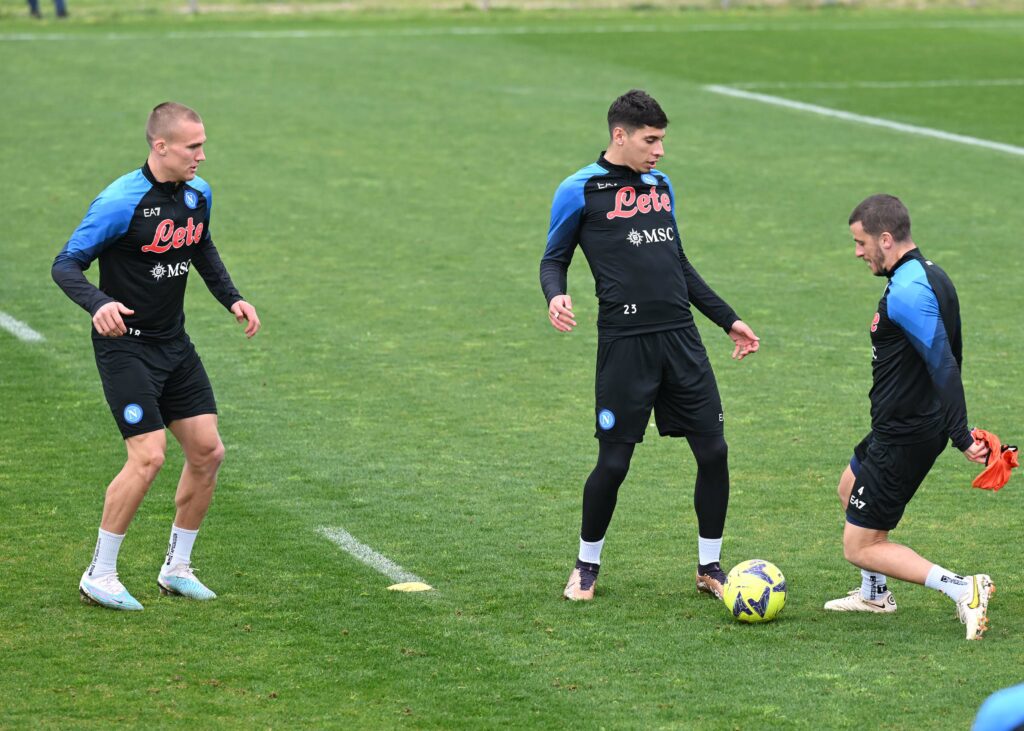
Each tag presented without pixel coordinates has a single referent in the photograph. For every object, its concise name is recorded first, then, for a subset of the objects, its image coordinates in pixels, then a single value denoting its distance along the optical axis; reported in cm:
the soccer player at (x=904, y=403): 1364
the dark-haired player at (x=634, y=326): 1512
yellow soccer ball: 1455
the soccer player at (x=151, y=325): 1470
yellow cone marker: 1573
